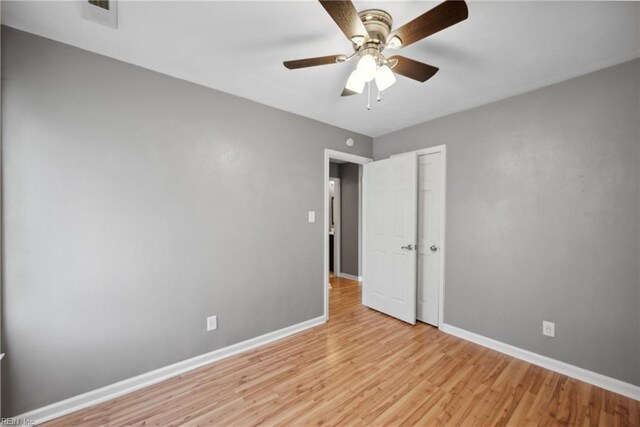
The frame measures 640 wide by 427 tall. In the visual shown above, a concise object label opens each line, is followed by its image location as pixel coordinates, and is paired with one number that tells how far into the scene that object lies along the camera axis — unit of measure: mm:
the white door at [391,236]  3168
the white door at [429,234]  3100
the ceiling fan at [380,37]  1173
